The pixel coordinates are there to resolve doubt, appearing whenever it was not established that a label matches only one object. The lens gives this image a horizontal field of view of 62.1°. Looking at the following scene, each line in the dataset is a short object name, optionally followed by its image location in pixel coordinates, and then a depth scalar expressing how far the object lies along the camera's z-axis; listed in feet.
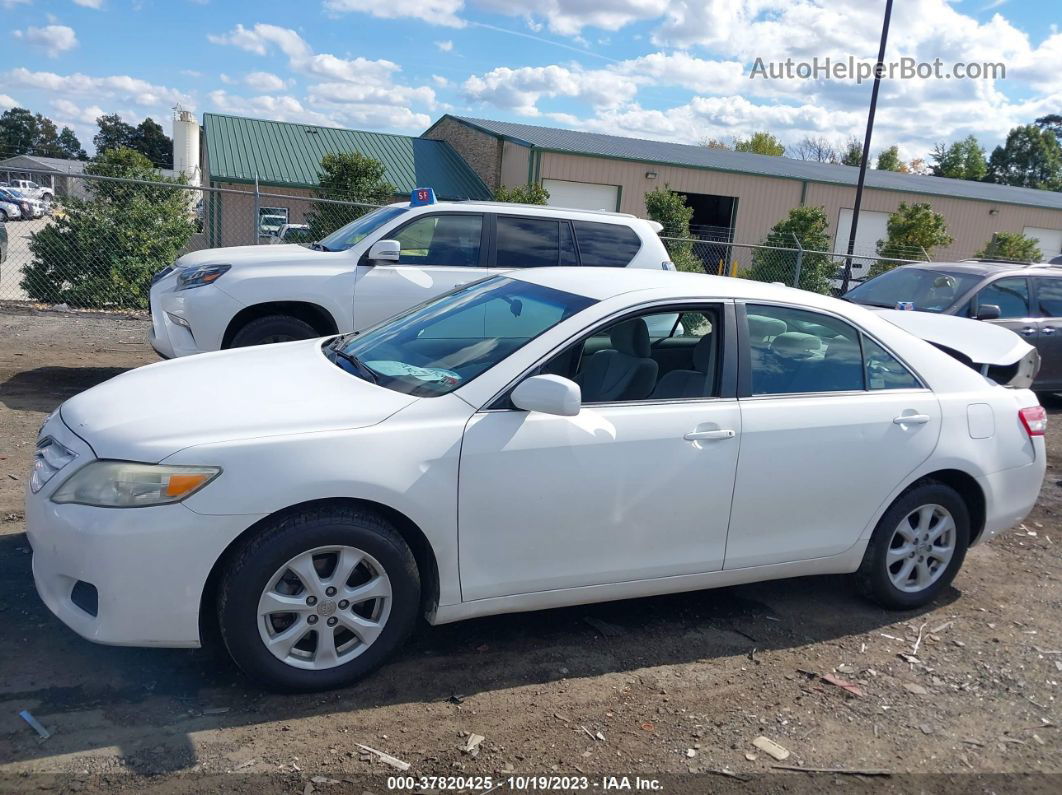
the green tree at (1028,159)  234.17
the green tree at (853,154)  209.05
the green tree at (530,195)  80.33
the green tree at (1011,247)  88.79
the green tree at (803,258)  64.49
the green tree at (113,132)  298.86
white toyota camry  10.25
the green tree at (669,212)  74.38
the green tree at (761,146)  240.12
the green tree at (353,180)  71.51
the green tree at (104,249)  41.06
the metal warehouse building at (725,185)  99.30
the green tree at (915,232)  79.20
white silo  168.04
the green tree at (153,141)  291.38
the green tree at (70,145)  338.28
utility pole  63.26
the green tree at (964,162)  199.93
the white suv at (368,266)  24.14
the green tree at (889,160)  222.91
